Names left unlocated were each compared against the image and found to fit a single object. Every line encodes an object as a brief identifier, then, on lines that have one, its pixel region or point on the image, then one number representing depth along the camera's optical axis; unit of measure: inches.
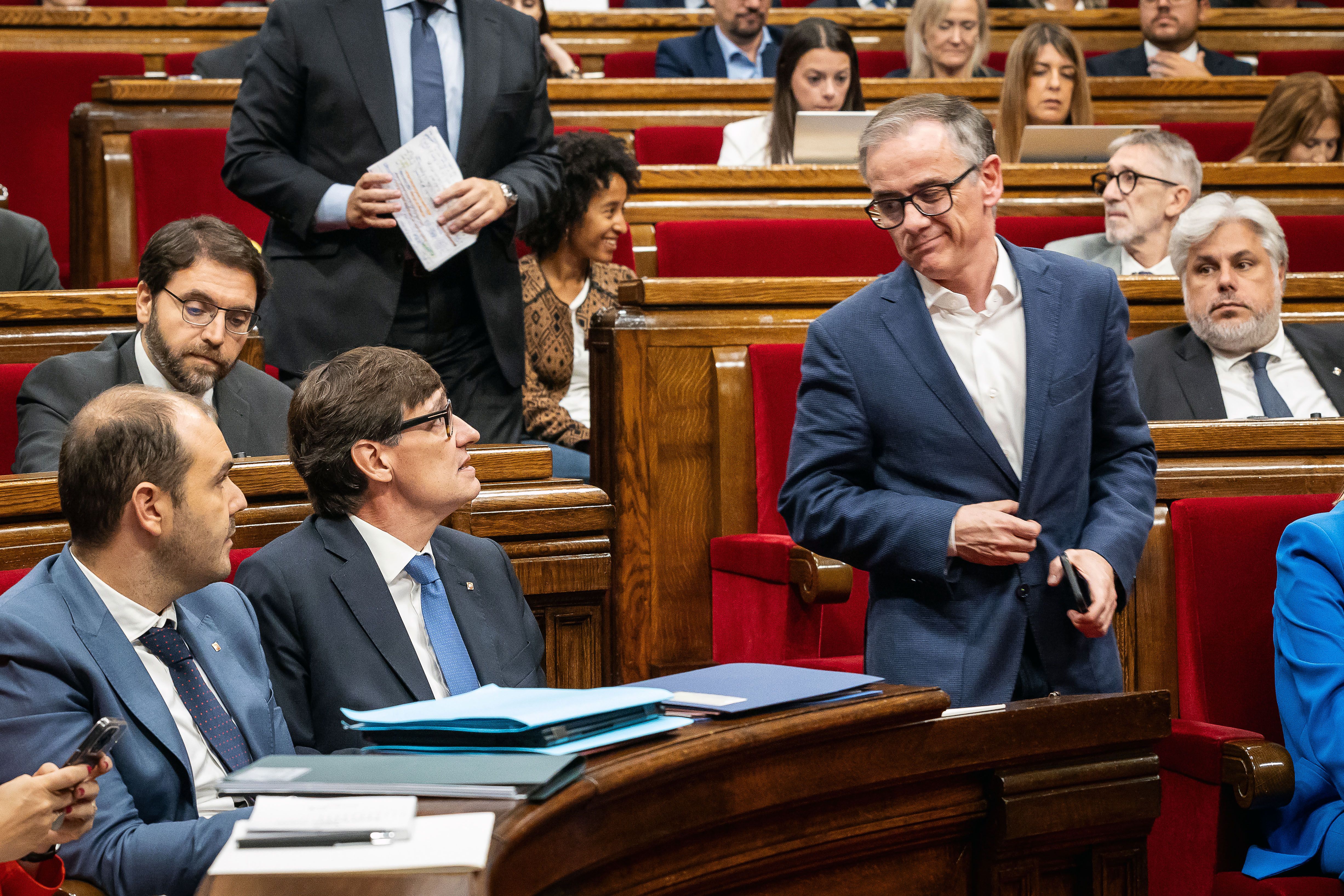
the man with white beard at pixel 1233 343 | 286.7
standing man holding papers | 281.2
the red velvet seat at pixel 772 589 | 267.1
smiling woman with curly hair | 307.0
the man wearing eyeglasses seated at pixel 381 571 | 242.3
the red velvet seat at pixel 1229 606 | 256.4
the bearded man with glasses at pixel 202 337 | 268.4
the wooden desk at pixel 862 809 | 221.4
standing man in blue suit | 246.4
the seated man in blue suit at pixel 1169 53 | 445.1
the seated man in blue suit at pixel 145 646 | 229.7
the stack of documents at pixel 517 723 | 222.4
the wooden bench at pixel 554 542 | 262.0
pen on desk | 211.5
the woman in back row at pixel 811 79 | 334.2
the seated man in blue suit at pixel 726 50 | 427.0
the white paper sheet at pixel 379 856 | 204.1
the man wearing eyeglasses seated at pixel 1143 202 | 308.2
